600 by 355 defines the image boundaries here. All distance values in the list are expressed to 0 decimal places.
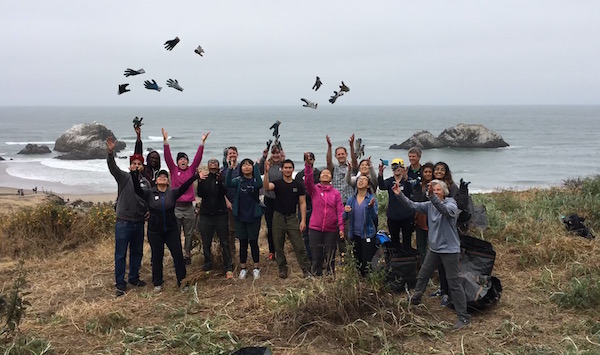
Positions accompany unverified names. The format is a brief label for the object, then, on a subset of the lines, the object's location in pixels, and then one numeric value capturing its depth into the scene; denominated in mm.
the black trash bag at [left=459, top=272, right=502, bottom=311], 5438
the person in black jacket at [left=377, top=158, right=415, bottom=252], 6133
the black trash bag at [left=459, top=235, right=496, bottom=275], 5883
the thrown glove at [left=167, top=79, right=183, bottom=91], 6578
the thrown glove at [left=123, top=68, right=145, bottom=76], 6340
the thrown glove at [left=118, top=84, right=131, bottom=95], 6523
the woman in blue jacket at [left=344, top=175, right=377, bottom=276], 5934
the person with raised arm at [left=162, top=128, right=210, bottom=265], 6887
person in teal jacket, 6457
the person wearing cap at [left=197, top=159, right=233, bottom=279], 6445
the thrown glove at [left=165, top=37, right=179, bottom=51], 6191
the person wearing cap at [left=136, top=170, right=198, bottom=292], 6094
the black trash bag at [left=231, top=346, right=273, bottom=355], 4273
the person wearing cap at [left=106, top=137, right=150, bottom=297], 6086
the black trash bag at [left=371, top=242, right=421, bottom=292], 6004
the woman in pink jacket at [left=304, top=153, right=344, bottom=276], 6129
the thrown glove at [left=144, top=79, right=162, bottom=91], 6367
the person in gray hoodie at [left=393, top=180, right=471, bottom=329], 5105
